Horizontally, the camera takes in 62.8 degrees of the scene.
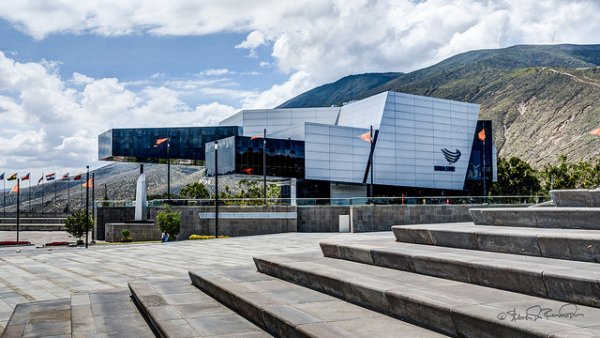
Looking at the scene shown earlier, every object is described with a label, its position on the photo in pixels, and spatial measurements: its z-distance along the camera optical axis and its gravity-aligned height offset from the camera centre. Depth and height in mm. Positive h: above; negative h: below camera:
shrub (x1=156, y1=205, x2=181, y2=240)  39812 -2291
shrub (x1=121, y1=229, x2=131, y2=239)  46188 -3662
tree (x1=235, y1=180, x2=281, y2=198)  67812 +486
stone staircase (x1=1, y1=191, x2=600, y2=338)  5113 -1262
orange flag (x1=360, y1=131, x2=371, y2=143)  47538 +5529
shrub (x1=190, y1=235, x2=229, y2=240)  38788 -3369
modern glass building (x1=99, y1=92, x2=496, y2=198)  56812 +5630
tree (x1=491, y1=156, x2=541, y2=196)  84562 +2315
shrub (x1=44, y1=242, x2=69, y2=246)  42044 -4153
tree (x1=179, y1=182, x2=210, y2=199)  82375 +598
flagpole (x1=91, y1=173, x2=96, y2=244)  57531 -2266
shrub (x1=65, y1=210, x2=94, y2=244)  46906 -2837
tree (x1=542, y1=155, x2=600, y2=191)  74875 +2481
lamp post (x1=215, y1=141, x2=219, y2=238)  38244 -1053
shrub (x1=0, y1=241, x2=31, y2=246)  42512 -4166
